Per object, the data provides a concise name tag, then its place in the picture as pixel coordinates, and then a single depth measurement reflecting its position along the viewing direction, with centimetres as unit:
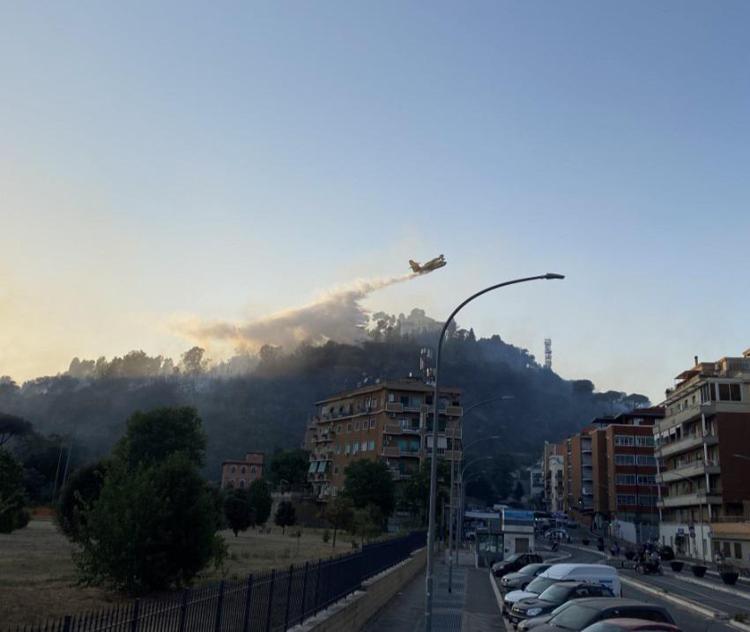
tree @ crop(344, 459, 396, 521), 7462
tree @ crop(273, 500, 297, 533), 7387
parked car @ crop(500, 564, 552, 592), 2995
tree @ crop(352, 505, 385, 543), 5497
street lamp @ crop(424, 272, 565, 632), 1584
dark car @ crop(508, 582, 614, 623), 1950
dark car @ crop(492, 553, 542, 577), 4091
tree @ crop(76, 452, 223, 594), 1919
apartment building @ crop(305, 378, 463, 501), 8994
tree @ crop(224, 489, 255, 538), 5950
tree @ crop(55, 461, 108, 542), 3531
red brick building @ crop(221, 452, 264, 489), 13575
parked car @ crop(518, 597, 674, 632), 1471
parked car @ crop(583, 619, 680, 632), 1183
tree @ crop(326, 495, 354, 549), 5316
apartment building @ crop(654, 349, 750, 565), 6744
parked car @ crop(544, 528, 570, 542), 9444
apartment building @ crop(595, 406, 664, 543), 10288
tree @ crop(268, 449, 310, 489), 11125
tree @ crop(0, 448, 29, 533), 3552
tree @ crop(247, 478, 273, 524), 7312
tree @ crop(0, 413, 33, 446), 10562
